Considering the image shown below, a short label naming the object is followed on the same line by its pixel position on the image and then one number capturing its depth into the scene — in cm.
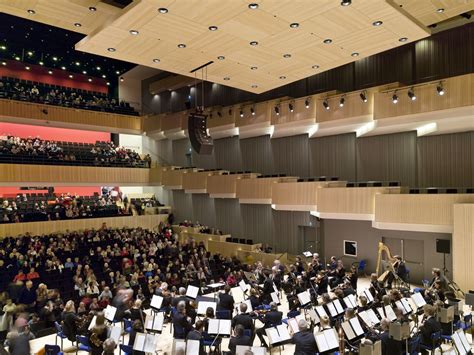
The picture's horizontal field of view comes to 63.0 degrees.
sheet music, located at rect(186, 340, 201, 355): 534
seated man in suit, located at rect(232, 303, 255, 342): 645
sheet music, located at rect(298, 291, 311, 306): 785
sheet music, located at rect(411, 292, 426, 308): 743
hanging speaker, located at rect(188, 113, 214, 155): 939
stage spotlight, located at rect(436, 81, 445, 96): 1041
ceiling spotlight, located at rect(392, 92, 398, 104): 1133
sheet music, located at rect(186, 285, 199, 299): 835
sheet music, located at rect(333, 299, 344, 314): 715
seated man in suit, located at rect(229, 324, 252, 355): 568
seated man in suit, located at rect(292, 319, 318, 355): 546
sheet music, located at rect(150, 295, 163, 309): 779
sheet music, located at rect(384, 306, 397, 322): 662
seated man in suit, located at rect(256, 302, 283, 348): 671
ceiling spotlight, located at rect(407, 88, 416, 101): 1103
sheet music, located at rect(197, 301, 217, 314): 751
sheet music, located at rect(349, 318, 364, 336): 601
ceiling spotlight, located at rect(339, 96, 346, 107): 1298
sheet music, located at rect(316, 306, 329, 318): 651
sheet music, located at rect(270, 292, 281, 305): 808
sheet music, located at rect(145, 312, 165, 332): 675
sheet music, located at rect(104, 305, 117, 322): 701
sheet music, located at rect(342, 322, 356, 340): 594
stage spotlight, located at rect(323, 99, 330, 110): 1345
